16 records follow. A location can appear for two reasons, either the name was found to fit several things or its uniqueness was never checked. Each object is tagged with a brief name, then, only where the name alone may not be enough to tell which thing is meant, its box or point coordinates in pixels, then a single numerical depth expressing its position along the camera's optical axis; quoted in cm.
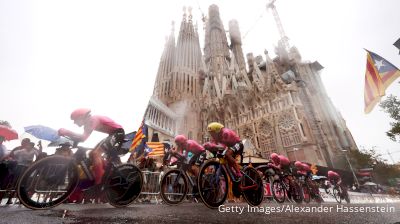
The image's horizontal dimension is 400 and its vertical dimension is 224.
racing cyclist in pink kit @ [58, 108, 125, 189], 331
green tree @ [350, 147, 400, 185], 3128
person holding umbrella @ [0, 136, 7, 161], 636
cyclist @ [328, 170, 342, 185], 1133
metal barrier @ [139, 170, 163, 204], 796
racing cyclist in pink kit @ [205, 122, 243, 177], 431
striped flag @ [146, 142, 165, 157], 1736
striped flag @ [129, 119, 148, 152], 1552
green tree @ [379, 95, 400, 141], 2358
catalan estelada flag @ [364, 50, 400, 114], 855
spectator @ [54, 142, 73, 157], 323
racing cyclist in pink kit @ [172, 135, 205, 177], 523
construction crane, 5812
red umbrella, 712
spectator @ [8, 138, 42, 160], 631
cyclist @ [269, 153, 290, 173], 755
